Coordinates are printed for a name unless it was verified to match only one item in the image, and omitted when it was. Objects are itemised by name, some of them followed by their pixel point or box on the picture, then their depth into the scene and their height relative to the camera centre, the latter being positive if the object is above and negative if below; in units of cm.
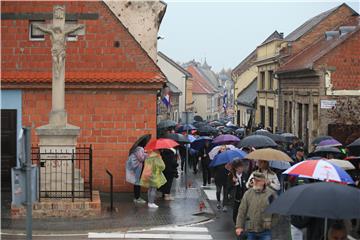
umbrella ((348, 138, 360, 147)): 1599 -66
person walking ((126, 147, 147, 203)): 1710 -137
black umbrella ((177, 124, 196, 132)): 2766 -57
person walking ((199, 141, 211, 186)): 2136 -153
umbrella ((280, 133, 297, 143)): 2190 -71
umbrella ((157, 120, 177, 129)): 2713 -37
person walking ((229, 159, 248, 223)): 1248 -127
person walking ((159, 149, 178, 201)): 1792 -147
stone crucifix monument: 1523 -42
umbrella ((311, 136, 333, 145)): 1876 -65
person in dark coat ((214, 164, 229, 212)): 1576 -156
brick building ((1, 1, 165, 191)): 1872 +93
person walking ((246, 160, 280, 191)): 1199 -107
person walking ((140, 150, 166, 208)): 1647 -151
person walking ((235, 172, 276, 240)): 912 -134
